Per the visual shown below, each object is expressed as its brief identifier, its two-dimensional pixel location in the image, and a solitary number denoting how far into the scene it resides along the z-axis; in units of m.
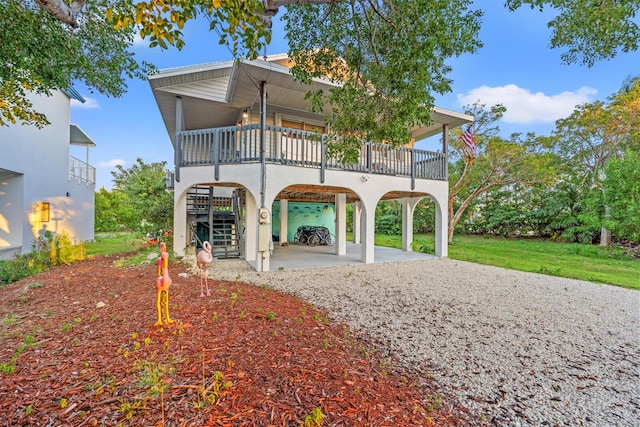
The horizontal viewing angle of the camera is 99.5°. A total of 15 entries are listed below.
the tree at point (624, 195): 11.23
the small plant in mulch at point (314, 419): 1.86
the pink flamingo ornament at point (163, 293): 3.15
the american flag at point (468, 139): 11.09
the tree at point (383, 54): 4.41
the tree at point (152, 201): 12.05
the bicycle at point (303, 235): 14.72
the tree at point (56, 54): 4.34
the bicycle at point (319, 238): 14.49
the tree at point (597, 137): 14.12
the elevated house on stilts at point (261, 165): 7.73
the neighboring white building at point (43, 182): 10.30
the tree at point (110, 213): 22.55
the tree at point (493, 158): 14.80
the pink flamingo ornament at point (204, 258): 4.59
